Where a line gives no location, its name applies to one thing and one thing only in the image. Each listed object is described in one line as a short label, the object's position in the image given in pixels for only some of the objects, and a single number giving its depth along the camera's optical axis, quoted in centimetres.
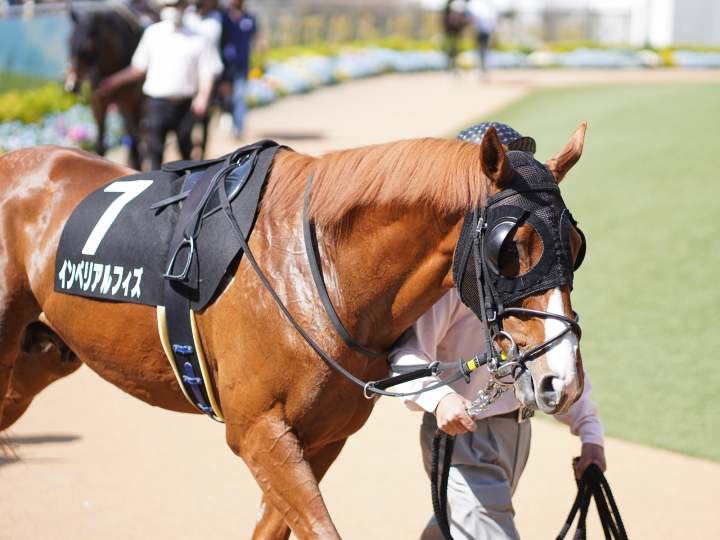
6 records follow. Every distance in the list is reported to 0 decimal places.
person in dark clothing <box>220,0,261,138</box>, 2223
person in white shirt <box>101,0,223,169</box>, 1473
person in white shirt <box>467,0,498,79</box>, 3469
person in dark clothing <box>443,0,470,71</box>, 3675
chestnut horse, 456
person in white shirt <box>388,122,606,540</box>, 519
